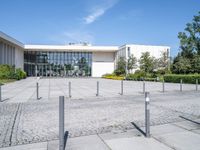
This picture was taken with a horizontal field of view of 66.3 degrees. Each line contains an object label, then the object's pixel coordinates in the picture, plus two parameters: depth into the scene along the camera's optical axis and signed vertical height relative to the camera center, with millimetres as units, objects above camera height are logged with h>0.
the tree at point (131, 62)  34495 +2477
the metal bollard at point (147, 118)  3839 -1128
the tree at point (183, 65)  27577 +1477
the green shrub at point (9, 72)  23558 +88
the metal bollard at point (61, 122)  3047 -996
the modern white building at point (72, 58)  39321 +4166
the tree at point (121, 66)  35786 +1661
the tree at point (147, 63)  30584 +2015
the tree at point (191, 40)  30697 +6665
